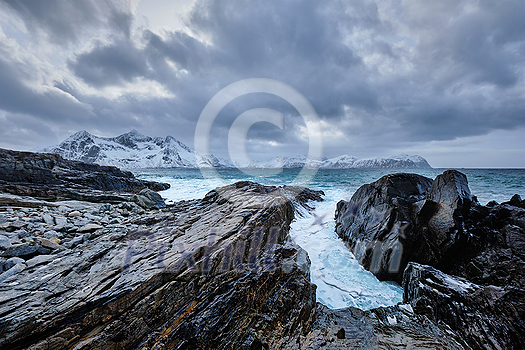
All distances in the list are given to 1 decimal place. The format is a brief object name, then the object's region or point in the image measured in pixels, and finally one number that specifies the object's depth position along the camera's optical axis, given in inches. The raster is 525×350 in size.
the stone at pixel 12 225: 252.9
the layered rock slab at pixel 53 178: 496.1
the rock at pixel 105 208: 420.8
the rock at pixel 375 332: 139.0
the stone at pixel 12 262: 168.2
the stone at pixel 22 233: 234.7
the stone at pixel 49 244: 211.0
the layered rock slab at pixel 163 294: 116.3
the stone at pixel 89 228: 268.2
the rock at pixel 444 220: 242.1
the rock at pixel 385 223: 276.1
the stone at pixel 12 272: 144.9
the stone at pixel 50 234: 241.9
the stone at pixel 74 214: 344.9
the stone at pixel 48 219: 291.0
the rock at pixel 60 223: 275.6
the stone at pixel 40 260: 165.9
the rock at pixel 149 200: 569.9
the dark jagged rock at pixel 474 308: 140.0
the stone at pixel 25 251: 191.5
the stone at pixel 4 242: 197.0
